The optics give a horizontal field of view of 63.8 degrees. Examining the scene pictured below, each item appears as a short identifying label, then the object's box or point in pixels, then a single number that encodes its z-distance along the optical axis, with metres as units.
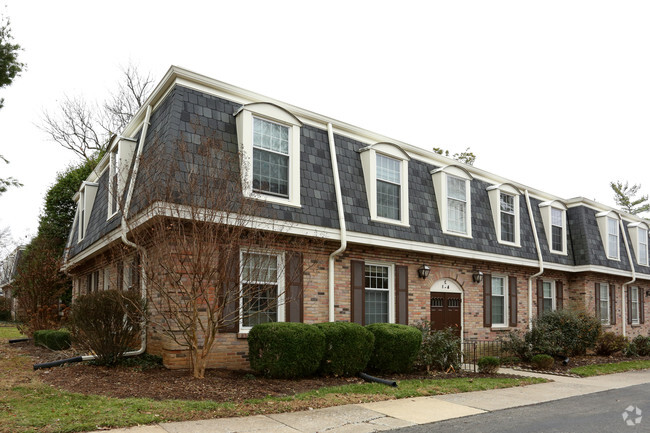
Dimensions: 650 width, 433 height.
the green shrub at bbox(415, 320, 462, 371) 11.89
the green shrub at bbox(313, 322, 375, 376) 10.15
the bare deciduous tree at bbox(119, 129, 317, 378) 8.77
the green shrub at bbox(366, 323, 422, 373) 11.00
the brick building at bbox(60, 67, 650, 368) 10.99
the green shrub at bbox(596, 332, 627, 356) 17.47
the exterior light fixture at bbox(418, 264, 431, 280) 14.39
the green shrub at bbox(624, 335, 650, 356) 18.02
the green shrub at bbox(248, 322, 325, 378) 9.44
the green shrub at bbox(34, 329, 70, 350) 13.29
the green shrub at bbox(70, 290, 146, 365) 9.70
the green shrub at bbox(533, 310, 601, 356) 14.81
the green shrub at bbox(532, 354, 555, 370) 13.73
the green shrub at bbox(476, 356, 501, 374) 12.25
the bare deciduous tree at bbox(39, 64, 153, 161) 30.27
